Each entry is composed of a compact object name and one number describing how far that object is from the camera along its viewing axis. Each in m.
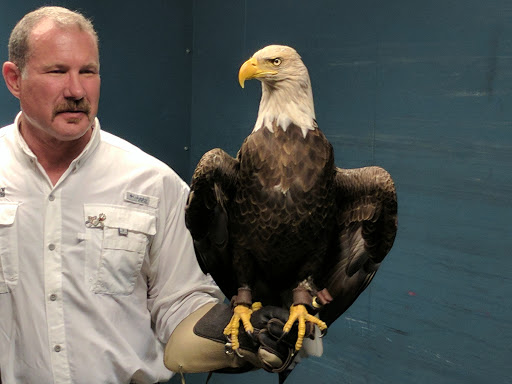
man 1.75
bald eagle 1.51
